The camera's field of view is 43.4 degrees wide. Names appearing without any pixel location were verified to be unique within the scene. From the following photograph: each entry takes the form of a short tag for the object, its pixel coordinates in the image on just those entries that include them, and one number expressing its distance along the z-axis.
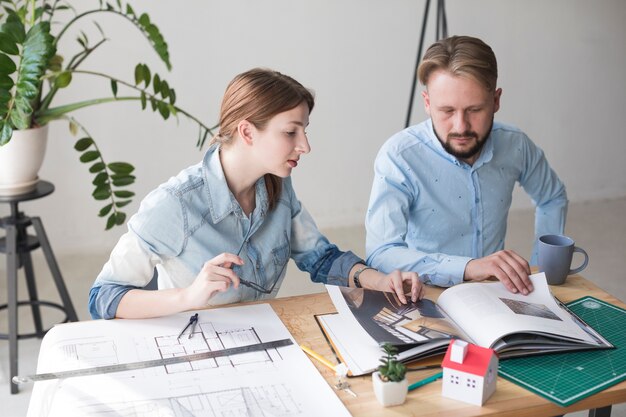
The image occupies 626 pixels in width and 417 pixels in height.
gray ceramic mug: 1.75
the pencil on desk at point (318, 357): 1.40
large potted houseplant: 2.27
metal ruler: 1.35
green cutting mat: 1.32
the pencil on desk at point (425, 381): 1.33
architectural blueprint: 1.26
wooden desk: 1.27
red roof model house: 1.28
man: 1.98
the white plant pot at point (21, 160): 2.59
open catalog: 1.42
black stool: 2.65
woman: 1.62
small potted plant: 1.27
